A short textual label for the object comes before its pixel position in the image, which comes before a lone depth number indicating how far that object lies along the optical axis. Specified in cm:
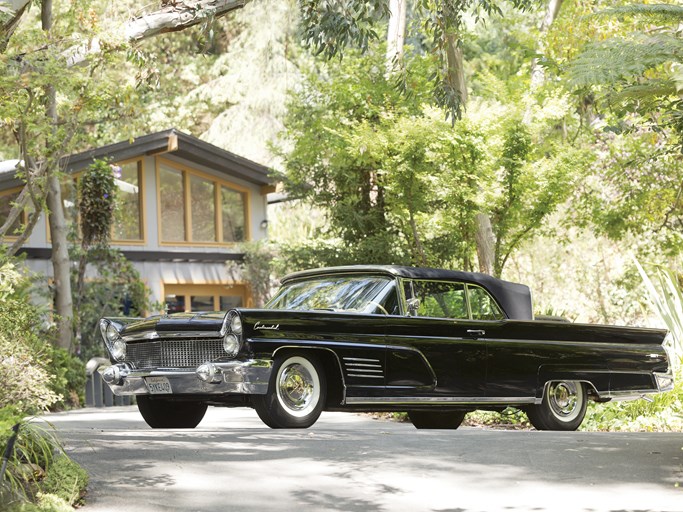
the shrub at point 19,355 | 1420
